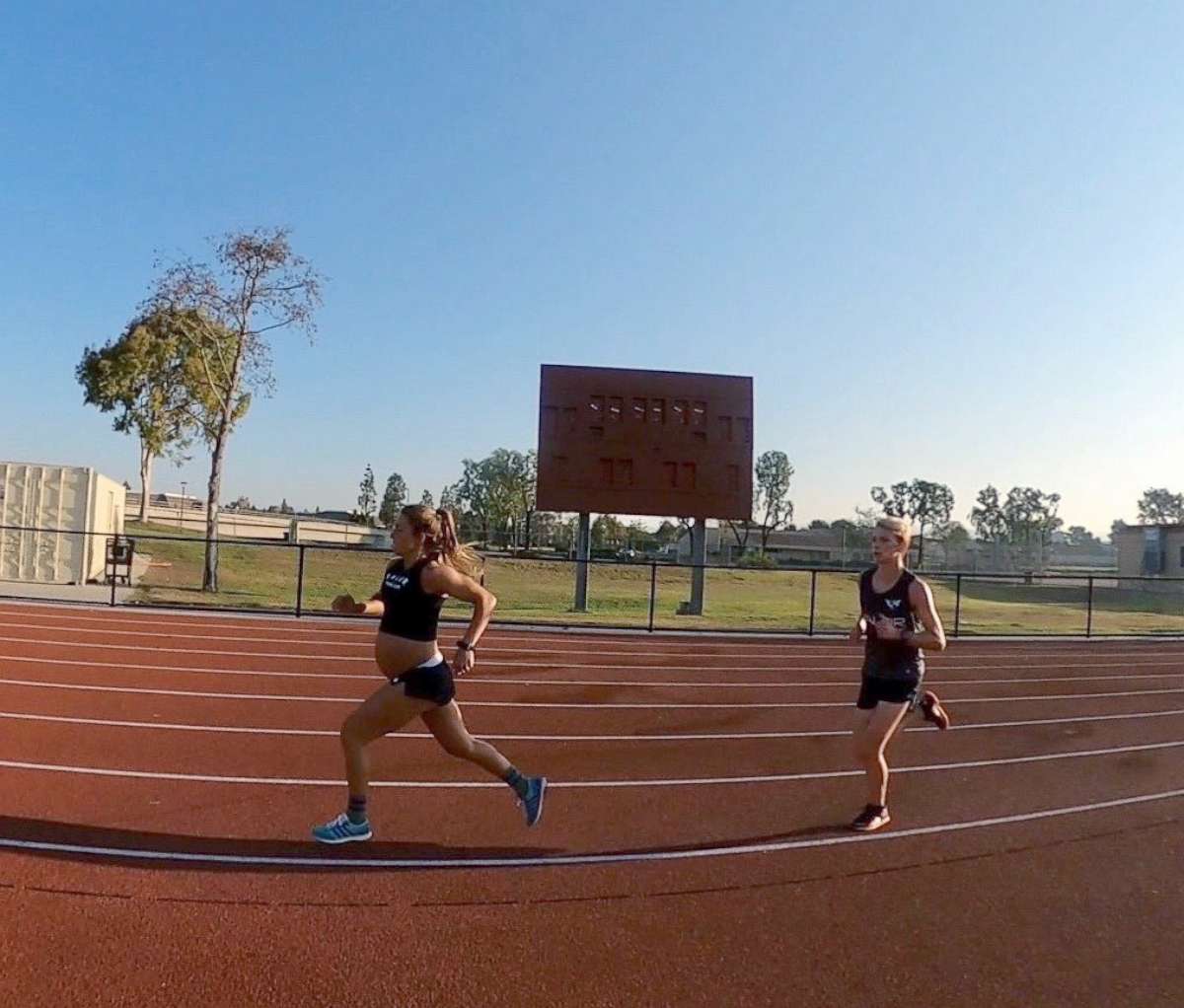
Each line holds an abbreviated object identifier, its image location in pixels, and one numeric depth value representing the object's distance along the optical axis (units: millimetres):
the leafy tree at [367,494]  96438
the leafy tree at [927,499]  101688
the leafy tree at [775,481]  95125
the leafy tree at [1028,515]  96562
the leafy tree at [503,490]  77625
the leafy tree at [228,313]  26227
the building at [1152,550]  51500
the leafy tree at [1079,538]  130125
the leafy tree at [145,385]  40312
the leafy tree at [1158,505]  124875
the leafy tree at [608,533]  72938
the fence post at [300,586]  18250
